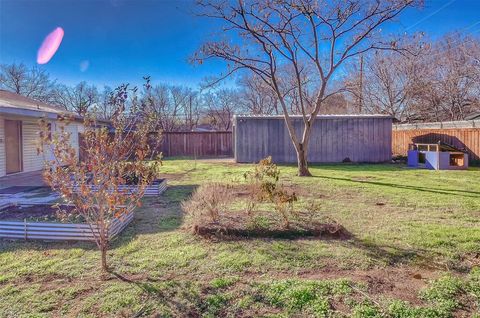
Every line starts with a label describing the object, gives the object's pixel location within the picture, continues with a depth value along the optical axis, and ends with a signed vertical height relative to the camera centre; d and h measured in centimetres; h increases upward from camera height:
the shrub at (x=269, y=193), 438 -57
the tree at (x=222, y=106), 3322 +477
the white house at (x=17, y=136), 986 +59
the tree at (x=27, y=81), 2655 +607
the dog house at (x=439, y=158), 1154 -23
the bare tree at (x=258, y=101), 3025 +491
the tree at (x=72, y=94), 2919 +543
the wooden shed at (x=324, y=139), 1421 +57
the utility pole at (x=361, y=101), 2318 +366
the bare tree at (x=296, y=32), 883 +349
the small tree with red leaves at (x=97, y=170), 296 -15
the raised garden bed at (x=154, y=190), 711 -79
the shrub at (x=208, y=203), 445 -73
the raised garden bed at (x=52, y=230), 406 -96
